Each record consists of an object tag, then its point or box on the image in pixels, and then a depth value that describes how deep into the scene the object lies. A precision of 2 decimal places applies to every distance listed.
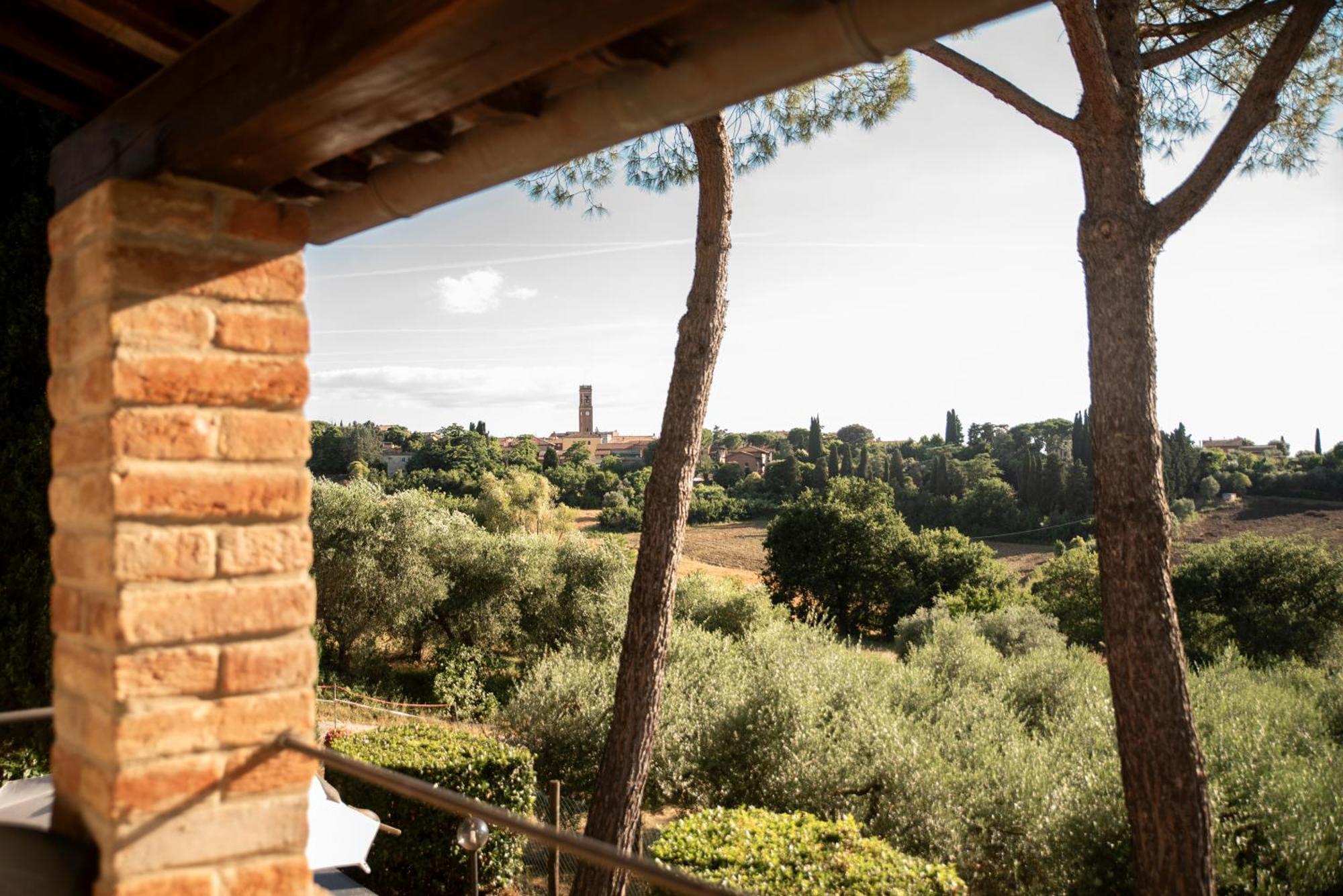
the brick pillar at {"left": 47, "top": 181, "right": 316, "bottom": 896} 1.41
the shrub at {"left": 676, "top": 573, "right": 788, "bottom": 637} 19.55
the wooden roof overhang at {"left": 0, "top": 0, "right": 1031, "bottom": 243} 0.93
